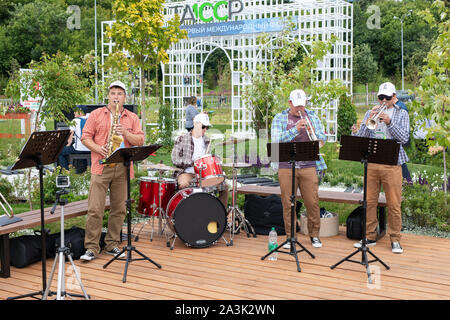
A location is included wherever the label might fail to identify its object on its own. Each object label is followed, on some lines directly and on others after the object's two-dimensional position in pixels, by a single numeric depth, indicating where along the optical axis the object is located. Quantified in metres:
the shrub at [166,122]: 14.99
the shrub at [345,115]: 14.41
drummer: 6.64
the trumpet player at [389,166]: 5.91
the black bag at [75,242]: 5.88
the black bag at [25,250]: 5.60
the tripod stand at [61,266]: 4.44
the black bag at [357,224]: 6.62
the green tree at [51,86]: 7.46
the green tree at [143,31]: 10.62
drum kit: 6.11
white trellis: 13.84
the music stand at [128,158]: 5.11
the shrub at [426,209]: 6.96
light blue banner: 14.57
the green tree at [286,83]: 9.25
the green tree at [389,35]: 36.81
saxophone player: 5.62
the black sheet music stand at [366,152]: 5.30
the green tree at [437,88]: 6.14
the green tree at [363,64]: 31.92
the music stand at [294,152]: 5.45
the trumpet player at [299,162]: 5.89
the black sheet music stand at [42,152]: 4.40
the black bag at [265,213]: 6.89
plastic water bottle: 5.98
